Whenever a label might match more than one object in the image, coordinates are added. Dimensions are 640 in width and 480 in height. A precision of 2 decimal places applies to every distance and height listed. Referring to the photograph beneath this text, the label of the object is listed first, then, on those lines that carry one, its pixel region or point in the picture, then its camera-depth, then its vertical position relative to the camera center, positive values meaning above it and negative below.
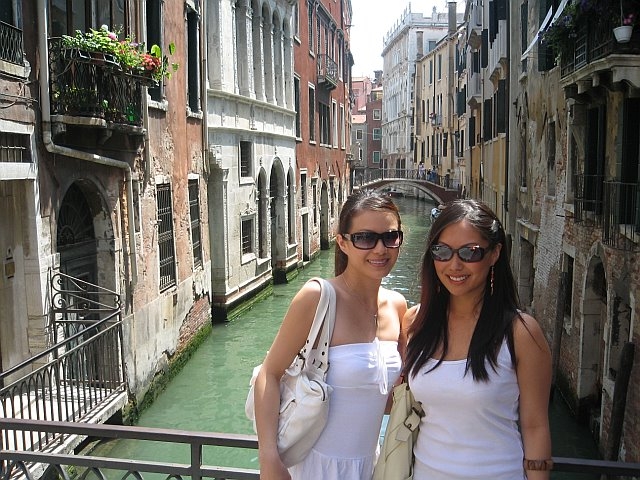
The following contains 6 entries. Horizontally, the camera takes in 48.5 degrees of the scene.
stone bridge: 37.09 -0.24
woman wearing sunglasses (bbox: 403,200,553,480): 2.08 -0.56
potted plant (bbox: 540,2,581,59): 7.35 +1.61
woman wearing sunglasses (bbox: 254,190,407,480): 2.27 -0.56
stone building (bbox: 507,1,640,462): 6.36 -0.39
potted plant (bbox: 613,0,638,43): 6.04 +1.32
